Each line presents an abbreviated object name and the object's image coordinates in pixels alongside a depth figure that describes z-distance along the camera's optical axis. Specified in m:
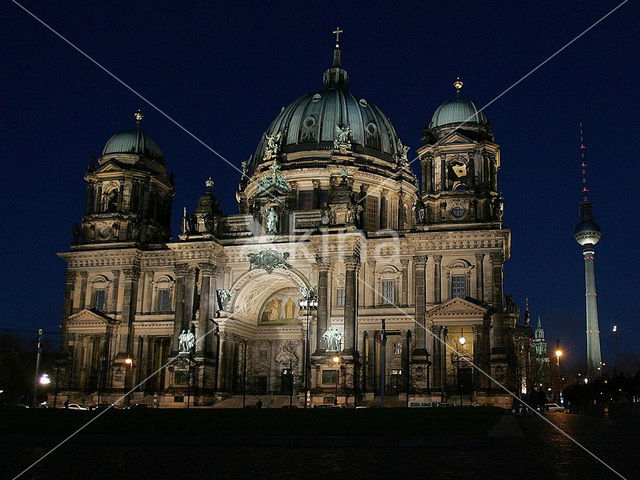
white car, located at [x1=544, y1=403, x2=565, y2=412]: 69.36
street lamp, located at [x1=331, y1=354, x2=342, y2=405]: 60.03
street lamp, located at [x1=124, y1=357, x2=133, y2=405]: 68.22
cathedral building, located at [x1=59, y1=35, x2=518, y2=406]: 61.22
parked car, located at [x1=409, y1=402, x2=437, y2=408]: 56.50
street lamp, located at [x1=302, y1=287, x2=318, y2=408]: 57.44
